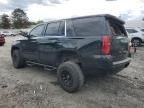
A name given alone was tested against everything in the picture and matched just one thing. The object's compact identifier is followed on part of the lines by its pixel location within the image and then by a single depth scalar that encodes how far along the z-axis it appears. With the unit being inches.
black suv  97.7
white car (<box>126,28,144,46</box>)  376.8
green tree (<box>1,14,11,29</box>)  1757.3
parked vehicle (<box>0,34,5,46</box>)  361.9
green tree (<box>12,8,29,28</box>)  1876.4
